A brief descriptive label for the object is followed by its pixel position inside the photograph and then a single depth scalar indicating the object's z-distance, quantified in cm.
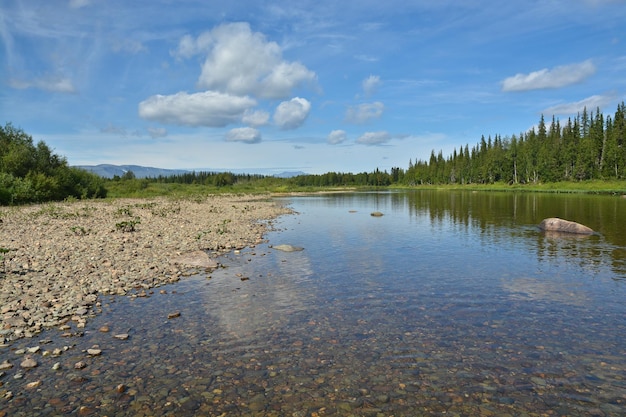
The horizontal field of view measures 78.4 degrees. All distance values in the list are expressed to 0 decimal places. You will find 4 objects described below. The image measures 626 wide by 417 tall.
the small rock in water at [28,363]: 924
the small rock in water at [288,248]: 2552
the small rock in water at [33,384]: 838
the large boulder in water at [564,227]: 3219
